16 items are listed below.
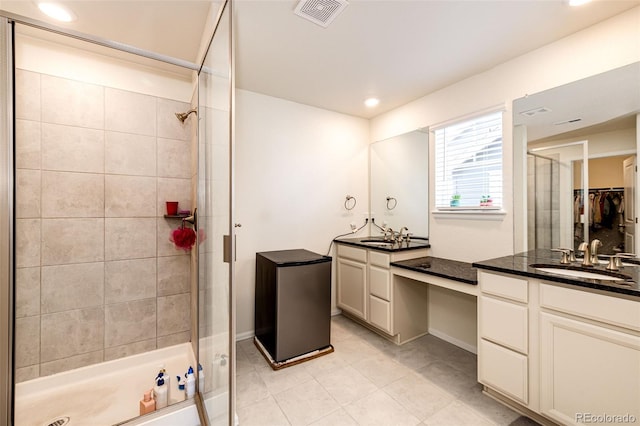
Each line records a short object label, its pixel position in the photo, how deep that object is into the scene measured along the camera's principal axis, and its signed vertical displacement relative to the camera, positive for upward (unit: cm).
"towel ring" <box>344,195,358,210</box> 325 +11
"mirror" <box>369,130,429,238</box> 277 +35
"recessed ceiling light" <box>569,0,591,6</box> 143 +118
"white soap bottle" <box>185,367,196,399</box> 167 -115
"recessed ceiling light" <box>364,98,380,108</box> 283 +125
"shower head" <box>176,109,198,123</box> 222 +85
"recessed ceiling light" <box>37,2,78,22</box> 155 +127
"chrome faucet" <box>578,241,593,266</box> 161 -27
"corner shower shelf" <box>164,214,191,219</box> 216 -4
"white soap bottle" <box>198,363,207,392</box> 159 -109
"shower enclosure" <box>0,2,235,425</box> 146 -11
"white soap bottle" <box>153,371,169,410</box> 160 -116
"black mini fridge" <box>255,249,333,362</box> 209 -80
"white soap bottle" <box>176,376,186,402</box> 172 -123
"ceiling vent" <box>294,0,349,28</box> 148 +123
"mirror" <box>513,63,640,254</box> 154 +35
